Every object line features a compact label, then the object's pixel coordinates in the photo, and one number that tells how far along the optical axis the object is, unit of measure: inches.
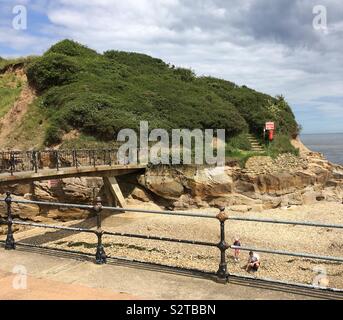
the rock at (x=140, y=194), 866.1
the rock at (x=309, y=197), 960.9
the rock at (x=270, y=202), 895.6
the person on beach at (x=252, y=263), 491.2
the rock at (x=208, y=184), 860.6
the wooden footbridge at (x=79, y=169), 582.6
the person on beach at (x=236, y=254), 531.2
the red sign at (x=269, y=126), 1116.8
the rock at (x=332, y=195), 1025.5
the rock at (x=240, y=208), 852.6
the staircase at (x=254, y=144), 1094.2
